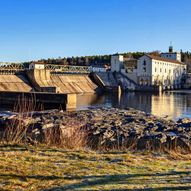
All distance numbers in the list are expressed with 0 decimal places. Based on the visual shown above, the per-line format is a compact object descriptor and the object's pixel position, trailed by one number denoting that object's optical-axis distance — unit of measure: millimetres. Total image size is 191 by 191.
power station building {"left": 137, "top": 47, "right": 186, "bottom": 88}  71625
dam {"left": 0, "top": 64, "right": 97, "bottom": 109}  32594
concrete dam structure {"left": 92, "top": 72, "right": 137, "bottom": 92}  65038
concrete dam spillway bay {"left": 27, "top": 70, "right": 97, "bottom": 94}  49562
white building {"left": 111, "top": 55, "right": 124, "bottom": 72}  74375
